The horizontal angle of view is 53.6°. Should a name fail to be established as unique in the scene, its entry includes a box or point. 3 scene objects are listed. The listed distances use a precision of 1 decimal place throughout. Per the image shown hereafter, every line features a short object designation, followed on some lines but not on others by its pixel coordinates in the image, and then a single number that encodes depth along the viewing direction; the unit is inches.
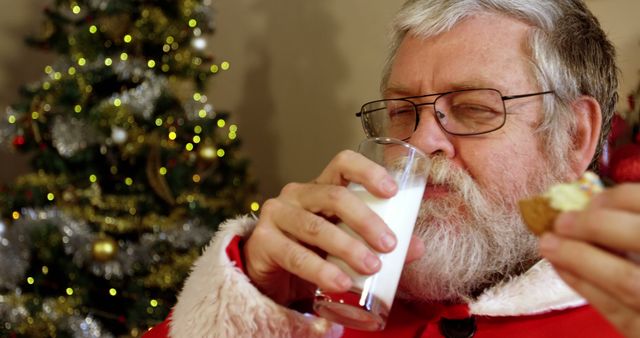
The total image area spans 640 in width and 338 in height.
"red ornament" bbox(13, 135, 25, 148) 91.3
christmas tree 87.7
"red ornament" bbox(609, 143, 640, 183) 69.1
